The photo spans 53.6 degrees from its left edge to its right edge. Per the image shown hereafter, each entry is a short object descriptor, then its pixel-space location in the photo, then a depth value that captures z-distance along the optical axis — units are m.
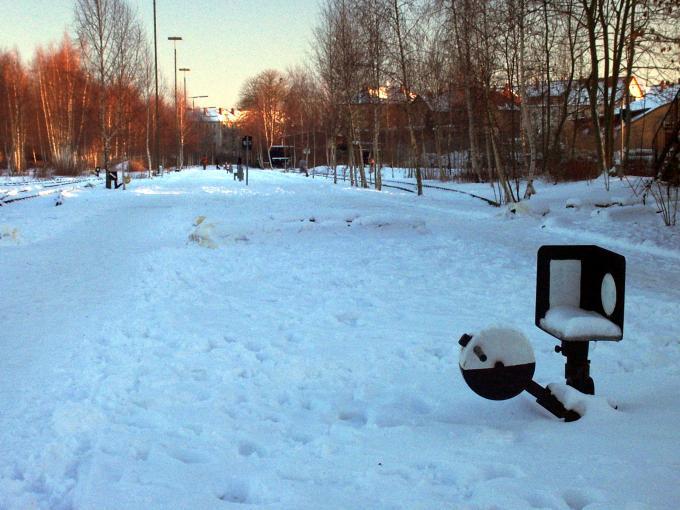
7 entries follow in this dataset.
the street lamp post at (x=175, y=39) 64.31
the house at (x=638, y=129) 47.03
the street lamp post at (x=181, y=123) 76.90
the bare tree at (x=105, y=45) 33.09
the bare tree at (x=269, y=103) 77.38
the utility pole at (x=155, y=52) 45.72
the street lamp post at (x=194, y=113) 102.29
